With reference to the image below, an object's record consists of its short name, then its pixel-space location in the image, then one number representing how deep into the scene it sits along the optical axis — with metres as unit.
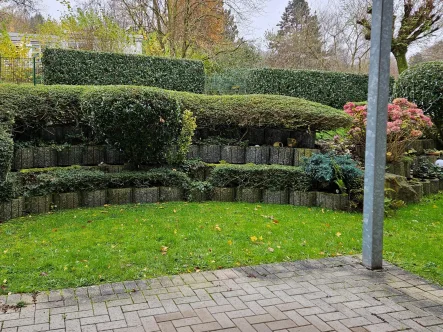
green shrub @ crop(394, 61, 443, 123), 8.82
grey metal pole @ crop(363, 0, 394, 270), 3.76
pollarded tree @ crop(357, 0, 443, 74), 17.05
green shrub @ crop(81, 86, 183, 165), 6.21
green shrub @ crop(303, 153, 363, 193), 6.38
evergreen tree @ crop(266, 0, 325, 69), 22.75
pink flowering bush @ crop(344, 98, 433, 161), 7.46
